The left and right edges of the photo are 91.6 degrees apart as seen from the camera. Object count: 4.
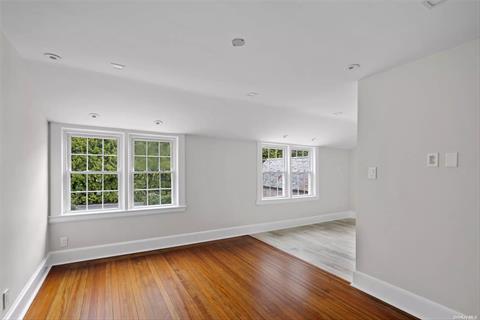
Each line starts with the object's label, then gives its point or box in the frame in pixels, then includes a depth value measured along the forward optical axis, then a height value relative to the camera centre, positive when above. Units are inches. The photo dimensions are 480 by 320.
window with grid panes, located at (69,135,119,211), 142.0 -8.8
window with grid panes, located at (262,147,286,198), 211.2 -12.2
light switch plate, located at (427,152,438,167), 82.8 -0.3
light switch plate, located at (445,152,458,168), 77.7 -0.6
